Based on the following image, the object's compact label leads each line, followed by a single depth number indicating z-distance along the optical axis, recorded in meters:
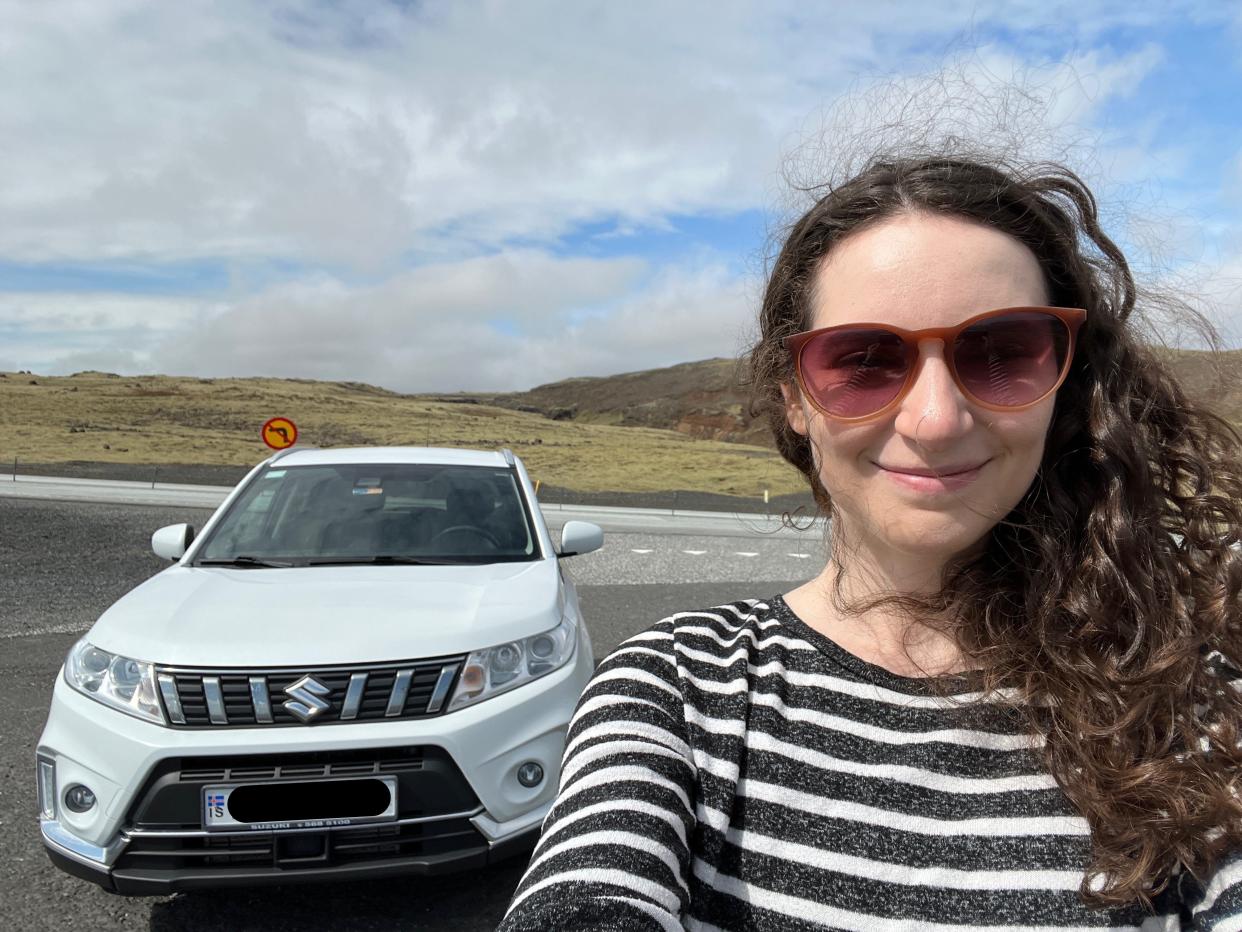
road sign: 15.57
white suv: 3.06
